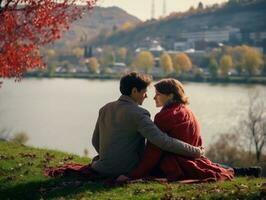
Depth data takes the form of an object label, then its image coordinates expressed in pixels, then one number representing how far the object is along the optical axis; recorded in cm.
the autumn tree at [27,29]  1353
